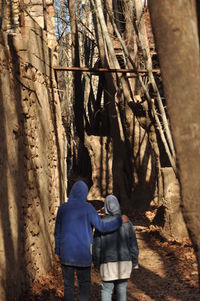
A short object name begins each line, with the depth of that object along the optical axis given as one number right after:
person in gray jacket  8.60
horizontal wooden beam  15.32
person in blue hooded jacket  8.52
